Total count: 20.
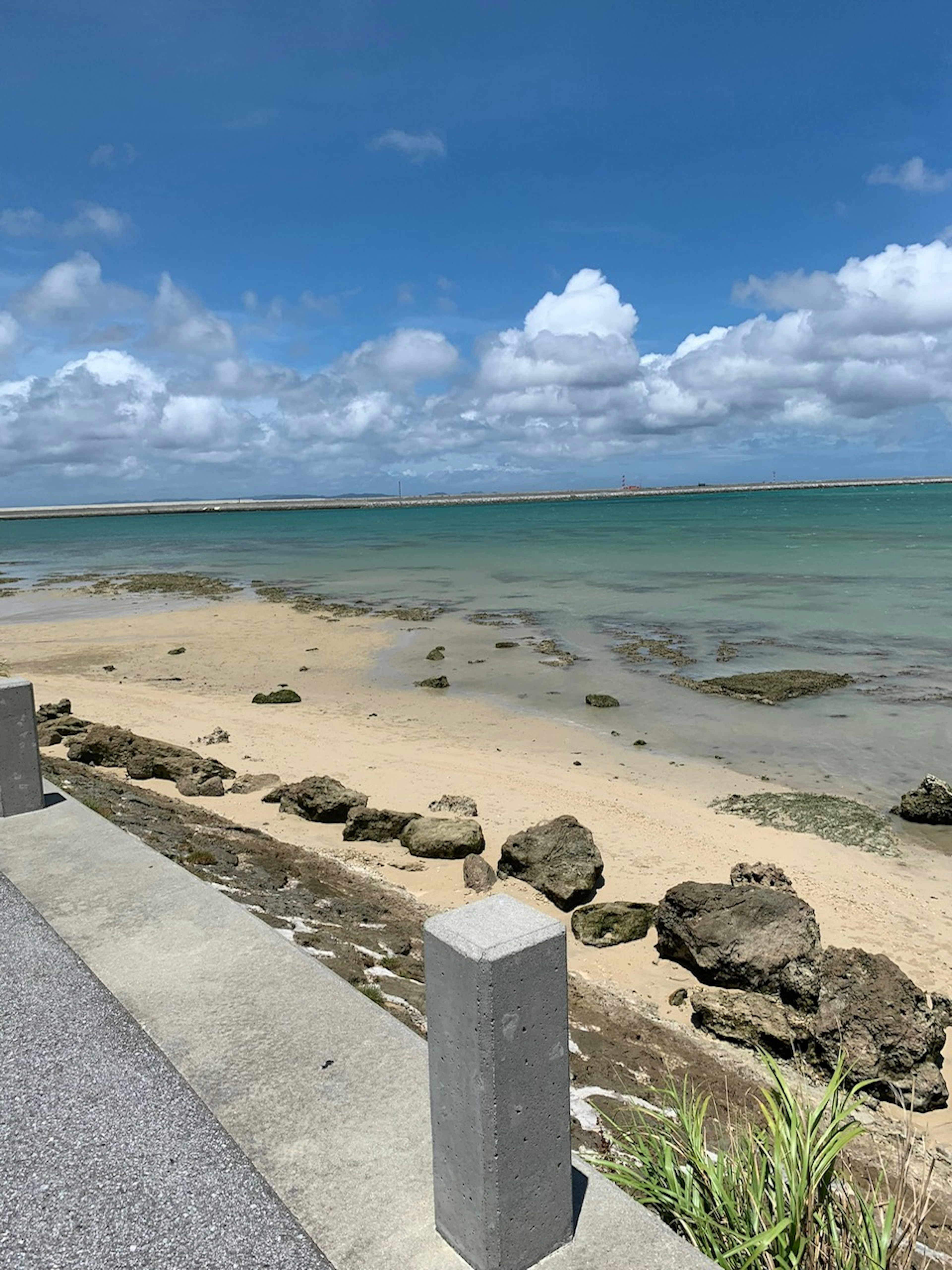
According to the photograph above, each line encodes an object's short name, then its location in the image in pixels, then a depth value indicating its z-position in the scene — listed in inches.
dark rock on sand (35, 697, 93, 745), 489.7
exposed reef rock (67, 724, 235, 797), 429.1
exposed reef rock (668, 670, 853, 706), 655.8
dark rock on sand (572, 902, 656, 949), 288.5
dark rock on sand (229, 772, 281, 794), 433.1
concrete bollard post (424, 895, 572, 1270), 97.3
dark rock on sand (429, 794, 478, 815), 399.9
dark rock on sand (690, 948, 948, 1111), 219.8
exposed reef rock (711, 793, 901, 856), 390.6
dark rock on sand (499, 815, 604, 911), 317.7
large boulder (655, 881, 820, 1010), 252.2
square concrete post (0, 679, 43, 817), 250.7
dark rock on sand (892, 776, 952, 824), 407.5
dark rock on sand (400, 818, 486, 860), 349.7
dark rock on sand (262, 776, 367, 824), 387.2
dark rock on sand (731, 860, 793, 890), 311.0
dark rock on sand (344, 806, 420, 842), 367.9
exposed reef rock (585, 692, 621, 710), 632.4
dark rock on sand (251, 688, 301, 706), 653.3
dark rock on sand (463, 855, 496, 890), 323.3
